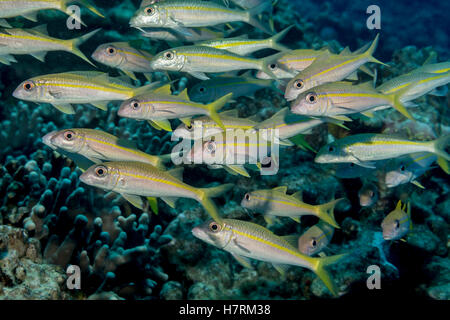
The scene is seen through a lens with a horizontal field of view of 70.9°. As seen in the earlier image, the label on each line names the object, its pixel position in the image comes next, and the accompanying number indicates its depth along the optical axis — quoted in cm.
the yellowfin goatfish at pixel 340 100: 289
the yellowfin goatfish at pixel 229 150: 304
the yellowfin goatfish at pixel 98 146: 304
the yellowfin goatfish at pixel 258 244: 295
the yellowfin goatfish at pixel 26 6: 313
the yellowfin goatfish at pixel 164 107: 304
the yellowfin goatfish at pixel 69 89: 310
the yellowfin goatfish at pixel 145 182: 291
